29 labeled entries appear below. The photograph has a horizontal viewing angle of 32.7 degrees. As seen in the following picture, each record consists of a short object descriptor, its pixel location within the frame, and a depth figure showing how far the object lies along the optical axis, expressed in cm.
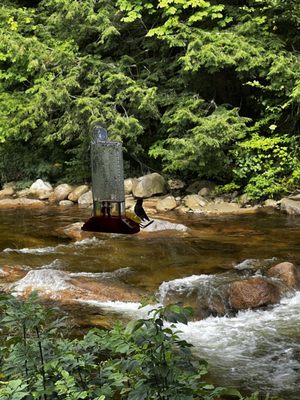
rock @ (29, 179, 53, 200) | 1609
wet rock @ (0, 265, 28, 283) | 813
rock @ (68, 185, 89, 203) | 1538
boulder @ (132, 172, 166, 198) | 1438
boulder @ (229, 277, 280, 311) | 695
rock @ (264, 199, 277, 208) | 1309
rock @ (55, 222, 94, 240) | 1094
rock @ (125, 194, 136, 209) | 1319
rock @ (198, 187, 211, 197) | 1427
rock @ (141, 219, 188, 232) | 1126
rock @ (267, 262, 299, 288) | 762
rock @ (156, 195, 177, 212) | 1356
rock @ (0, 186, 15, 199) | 1655
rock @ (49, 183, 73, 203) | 1566
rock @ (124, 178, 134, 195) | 1466
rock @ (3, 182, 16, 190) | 1718
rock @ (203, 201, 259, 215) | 1295
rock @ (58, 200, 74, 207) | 1506
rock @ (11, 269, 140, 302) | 726
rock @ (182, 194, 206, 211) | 1353
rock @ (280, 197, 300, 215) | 1228
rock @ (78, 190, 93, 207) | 1478
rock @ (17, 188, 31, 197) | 1639
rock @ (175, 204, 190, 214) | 1334
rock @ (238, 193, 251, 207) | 1342
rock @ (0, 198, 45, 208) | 1533
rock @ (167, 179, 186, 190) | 1495
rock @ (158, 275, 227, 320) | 689
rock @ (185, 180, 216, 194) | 1456
